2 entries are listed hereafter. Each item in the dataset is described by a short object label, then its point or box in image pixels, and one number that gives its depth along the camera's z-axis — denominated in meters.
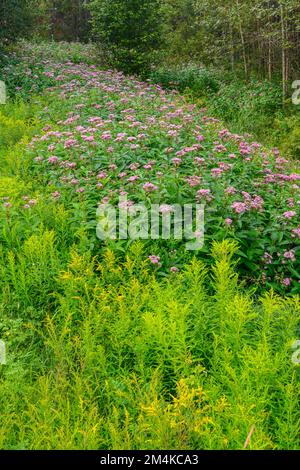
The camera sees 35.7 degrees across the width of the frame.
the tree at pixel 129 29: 13.39
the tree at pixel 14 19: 12.57
